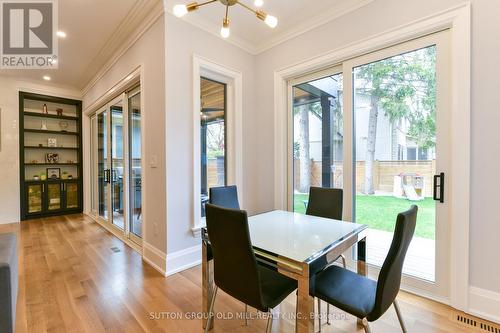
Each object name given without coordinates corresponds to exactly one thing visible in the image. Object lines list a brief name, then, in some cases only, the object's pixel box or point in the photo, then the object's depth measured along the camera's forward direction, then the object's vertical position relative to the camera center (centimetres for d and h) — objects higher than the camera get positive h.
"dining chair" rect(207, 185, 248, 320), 227 -34
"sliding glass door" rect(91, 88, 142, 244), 354 -1
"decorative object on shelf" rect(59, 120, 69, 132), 548 +92
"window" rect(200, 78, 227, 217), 312 +38
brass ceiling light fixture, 163 +108
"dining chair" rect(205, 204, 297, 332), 122 -57
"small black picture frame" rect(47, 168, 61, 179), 522 -20
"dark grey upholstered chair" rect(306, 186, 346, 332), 218 -39
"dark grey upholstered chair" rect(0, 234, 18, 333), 132 -76
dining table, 118 -50
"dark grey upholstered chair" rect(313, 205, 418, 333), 112 -75
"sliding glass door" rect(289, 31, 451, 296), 201 +19
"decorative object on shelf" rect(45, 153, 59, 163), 526 +14
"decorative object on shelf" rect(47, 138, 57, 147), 527 +50
